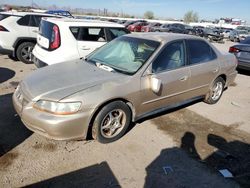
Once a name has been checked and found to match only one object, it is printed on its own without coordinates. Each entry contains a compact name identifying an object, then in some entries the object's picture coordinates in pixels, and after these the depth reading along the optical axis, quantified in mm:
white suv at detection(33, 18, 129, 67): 4557
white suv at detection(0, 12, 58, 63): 6175
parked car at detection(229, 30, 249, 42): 23144
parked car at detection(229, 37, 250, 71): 6461
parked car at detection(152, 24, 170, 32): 22141
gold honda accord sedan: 2563
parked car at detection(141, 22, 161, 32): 23314
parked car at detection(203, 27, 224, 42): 20291
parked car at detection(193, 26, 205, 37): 21924
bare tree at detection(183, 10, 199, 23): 69177
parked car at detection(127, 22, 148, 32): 24886
